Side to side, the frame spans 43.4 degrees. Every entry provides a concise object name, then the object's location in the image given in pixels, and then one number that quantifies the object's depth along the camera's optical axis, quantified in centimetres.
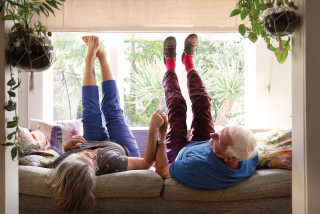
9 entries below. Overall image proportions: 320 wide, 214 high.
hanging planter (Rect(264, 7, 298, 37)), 183
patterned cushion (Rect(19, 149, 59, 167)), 278
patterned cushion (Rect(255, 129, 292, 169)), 272
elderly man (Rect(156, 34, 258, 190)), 244
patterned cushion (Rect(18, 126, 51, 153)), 303
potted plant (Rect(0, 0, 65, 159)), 177
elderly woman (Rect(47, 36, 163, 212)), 235
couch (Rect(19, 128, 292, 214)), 248
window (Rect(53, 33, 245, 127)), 431
